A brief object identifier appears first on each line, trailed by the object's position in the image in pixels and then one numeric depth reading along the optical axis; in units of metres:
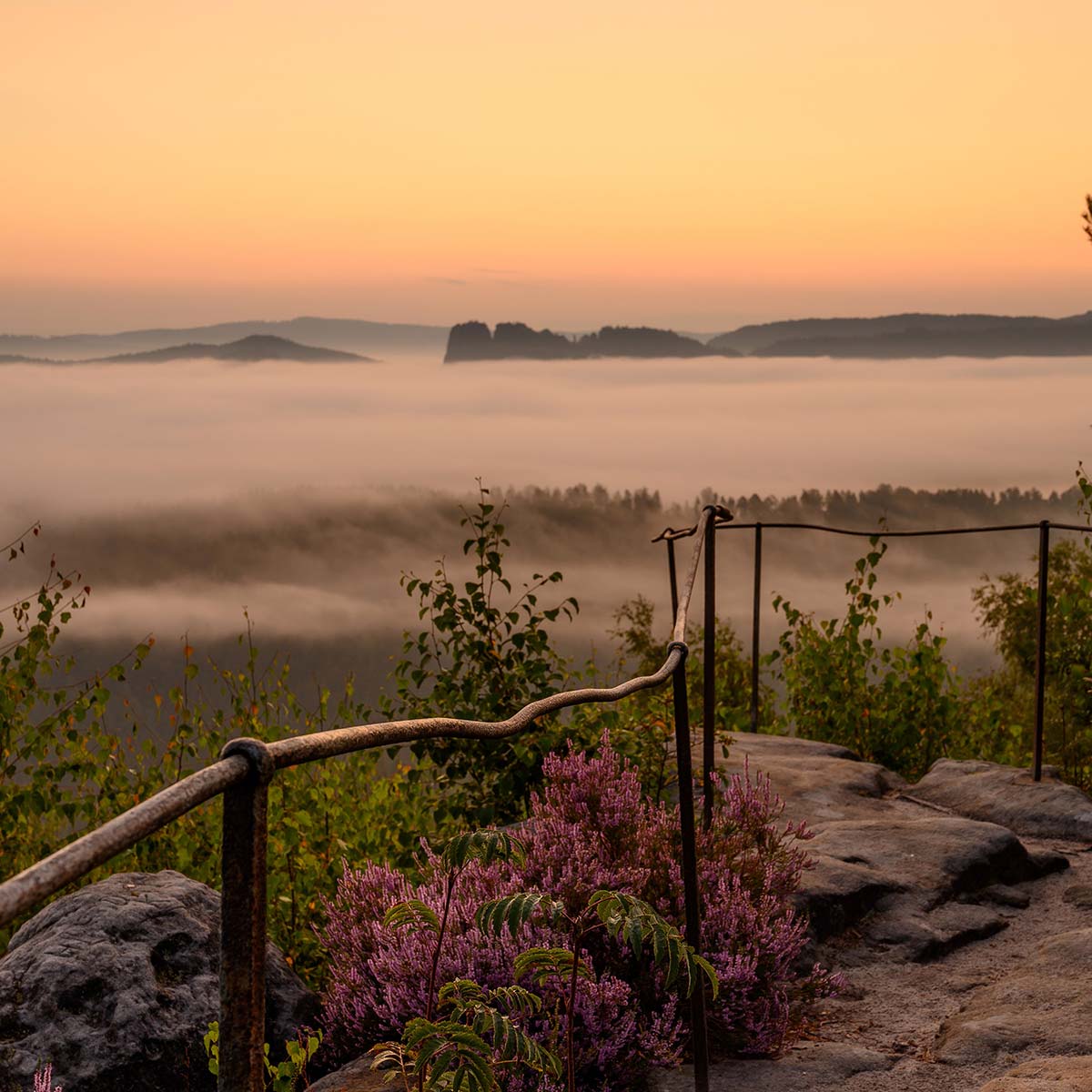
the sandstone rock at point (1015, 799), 7.02
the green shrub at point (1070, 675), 8.53
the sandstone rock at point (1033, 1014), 3.94
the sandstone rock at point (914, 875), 5.27
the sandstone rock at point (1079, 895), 5.92
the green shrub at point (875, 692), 9.23
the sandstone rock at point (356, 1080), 3.53
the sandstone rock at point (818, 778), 6.89
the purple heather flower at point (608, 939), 3.69
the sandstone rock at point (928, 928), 5.23
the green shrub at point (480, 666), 6.28
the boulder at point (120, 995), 3.93
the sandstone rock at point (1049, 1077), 3.17
